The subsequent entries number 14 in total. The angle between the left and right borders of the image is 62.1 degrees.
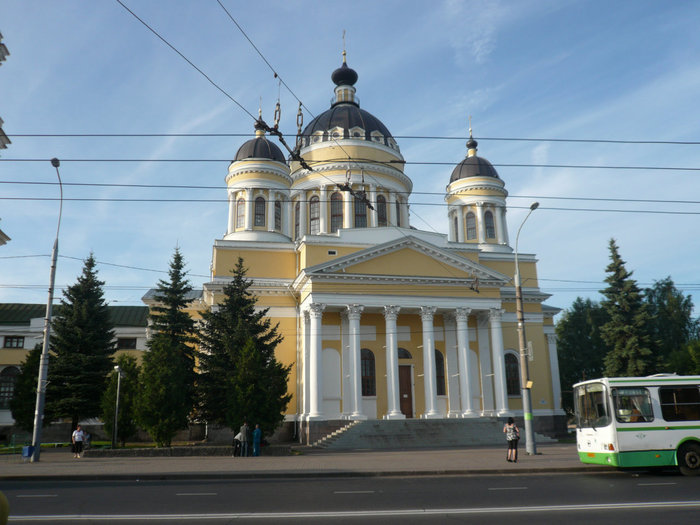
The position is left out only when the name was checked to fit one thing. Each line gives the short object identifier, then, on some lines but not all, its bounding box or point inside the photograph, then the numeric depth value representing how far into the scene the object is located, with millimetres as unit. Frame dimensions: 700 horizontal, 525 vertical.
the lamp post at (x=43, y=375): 19312
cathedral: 30031
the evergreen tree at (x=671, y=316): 48688
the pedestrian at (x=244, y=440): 20672
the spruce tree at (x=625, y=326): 33281
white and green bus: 13453
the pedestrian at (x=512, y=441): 16656
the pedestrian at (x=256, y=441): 20791
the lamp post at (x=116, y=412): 23462
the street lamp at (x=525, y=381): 18969
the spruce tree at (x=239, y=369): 22875
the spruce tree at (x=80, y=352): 29594
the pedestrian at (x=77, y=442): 22609
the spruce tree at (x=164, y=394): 21969
